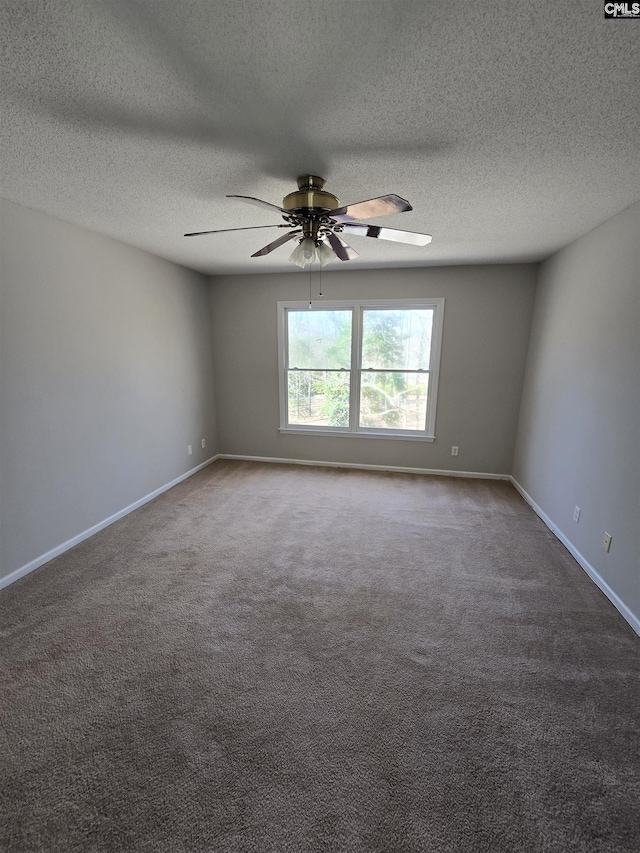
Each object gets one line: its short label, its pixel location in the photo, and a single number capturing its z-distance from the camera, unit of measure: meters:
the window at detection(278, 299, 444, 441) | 4.36
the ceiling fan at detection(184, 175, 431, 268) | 1.68
